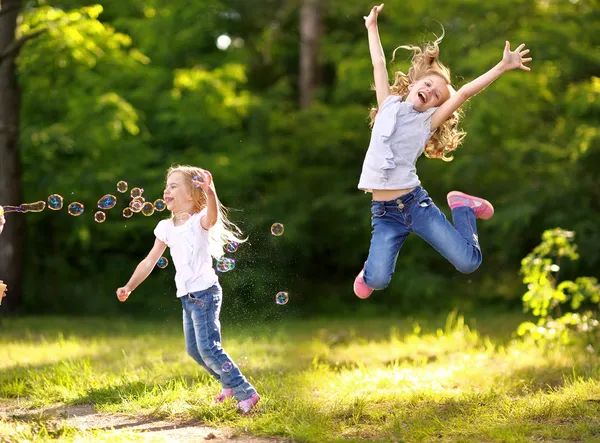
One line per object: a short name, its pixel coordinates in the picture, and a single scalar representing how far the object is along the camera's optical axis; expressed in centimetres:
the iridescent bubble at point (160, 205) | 572
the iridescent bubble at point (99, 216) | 594
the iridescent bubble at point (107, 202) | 566
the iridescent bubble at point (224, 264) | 554
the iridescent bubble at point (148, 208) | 561
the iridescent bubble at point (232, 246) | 555
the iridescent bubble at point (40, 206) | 547
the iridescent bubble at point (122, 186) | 559
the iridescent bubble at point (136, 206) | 550
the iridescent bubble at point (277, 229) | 593
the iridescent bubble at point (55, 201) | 566
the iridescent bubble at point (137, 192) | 557
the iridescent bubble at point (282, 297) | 575
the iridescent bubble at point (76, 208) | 586
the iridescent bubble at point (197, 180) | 500
